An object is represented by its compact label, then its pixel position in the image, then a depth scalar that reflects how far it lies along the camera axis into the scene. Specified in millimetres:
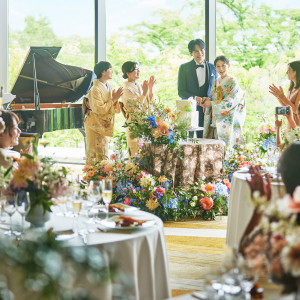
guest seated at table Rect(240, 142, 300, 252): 2816
